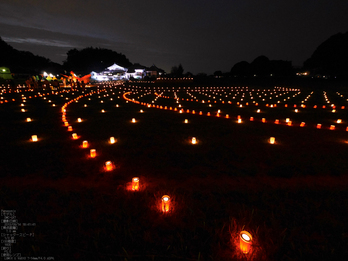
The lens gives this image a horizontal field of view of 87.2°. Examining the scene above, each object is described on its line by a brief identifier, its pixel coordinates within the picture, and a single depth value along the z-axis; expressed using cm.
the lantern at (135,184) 336
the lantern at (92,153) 468
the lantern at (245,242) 219
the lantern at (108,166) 404
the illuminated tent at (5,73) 3662
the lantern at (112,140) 563
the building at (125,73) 5678
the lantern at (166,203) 282
